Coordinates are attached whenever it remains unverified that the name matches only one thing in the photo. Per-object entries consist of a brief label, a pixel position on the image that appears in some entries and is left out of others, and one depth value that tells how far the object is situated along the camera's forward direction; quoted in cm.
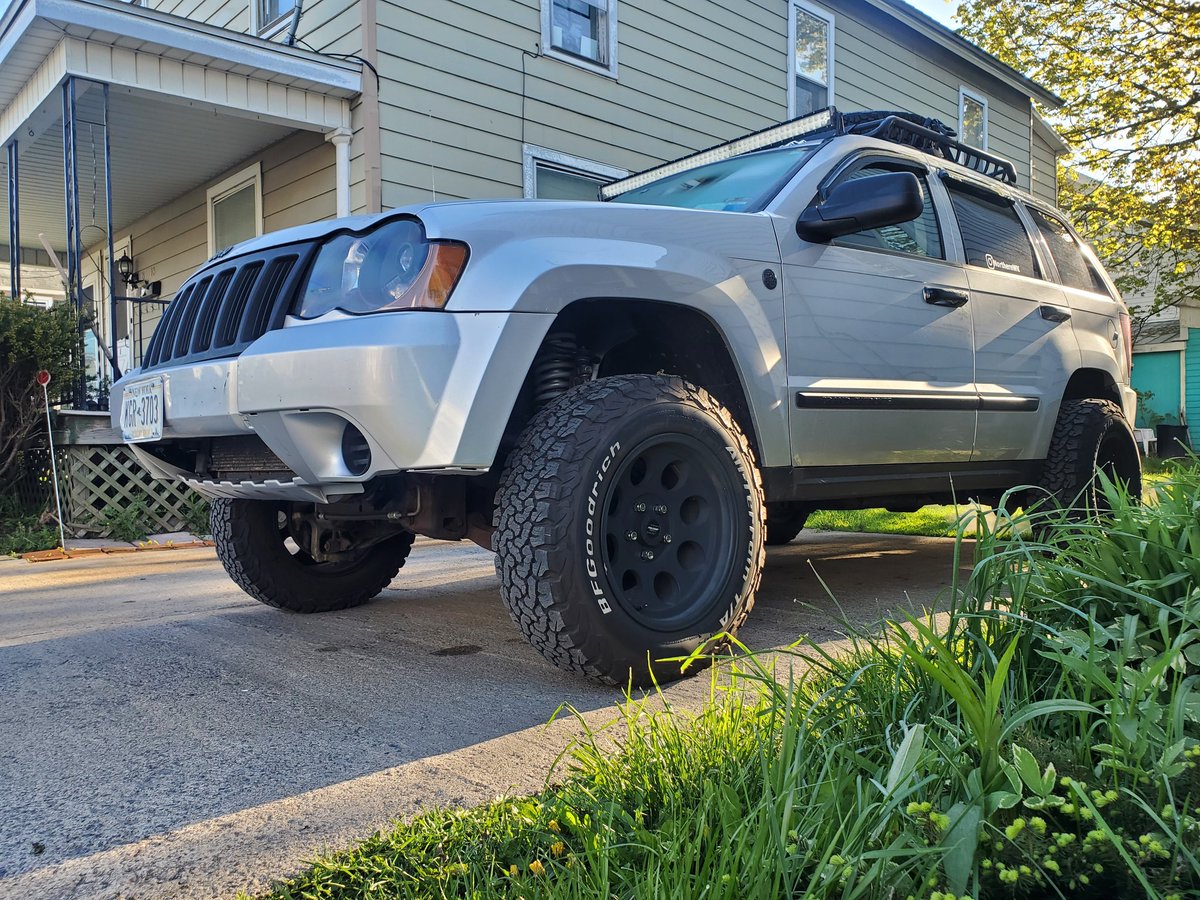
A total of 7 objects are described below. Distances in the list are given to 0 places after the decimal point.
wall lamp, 1105
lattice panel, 651
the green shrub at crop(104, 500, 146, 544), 652
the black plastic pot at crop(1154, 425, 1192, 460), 1781
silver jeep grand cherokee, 235
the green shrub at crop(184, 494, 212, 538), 679
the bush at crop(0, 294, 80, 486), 616
